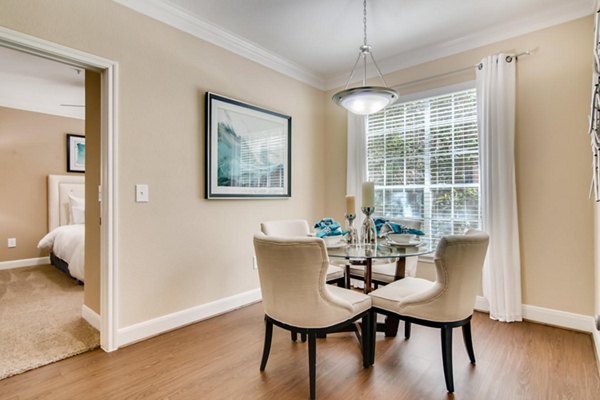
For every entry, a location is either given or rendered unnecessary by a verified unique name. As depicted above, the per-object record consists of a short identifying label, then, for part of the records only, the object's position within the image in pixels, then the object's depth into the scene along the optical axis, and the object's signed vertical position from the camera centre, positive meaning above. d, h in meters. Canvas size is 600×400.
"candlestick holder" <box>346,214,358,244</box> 2.37 -0.27
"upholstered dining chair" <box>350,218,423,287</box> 2.58 -0.59
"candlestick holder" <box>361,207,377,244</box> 2.40 -0.24
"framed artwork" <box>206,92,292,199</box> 2.86 +0.48
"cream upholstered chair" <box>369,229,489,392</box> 1.74 -0.53
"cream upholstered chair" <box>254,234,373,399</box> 1.64 -0.49
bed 4.21 -0.21
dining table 1.95 -0.34
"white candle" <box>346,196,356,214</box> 2.33 -0.04
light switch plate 2.38 +0.04
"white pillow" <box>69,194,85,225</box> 4.92 -0.16
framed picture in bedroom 5.14 +0.76
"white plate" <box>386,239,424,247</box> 2.24 -0.31
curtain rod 2.72 +1.22
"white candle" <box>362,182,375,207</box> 2.31 +0.04
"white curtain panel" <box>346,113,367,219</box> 3.75 +0.49
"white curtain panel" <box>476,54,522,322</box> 2.71 +0.08
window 3.09 +0.39
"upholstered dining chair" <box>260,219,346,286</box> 2.60 -0.27
